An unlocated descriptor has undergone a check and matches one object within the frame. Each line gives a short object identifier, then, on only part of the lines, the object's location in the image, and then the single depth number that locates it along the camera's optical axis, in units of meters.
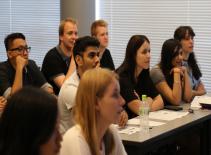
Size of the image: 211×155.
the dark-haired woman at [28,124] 1.53
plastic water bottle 4.02
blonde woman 2.62
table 3.73
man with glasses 4.66
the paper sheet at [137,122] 4.27
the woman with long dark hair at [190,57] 5.92
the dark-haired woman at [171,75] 5.33
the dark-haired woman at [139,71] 4.89
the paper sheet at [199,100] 5.30
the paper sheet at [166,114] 4.59
